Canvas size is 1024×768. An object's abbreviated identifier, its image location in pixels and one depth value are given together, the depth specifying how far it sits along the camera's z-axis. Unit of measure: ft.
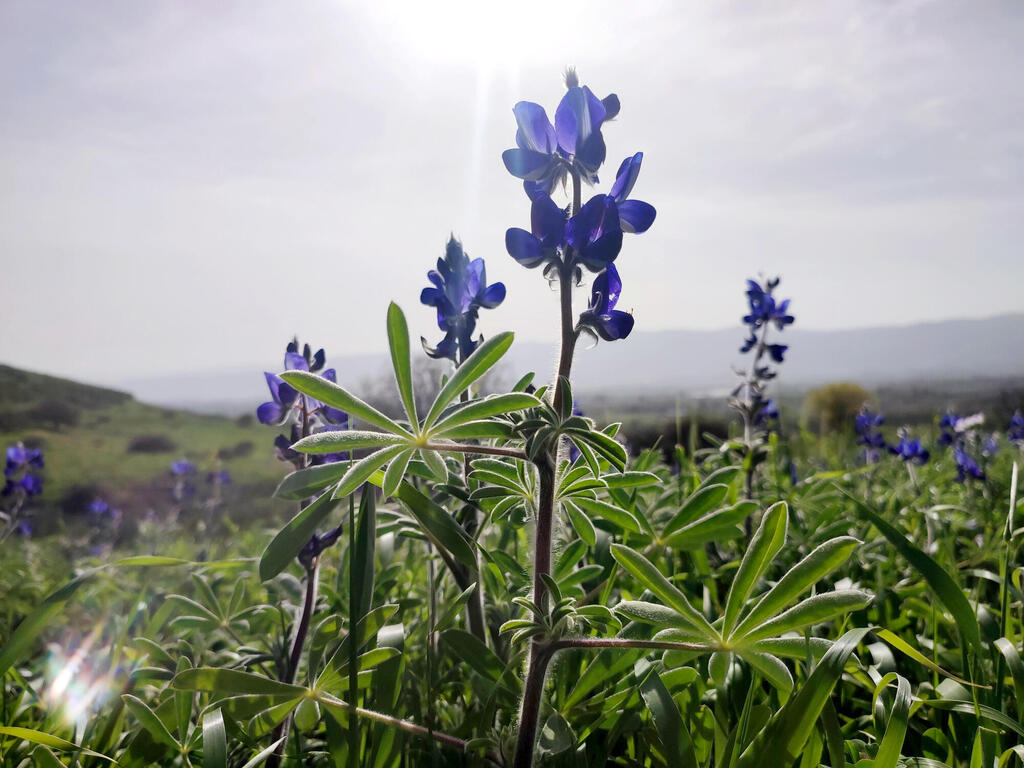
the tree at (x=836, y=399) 69.21
